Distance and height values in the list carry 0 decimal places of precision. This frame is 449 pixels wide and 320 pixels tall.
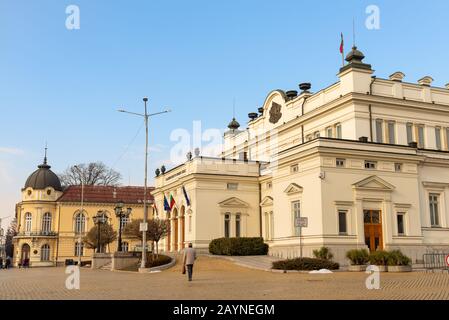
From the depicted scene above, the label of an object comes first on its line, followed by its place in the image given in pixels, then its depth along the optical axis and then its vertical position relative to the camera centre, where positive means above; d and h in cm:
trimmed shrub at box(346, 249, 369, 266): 2970 -111
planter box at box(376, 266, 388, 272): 2810 -165
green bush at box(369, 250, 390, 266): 2850 -113
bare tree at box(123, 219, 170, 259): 4391 +80
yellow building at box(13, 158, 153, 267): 7431 +292
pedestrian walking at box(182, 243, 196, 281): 2267 -84
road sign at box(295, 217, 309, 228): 2962 +88
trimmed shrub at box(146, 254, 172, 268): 3433 -148
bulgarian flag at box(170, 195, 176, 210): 4391 +304
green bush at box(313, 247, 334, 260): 3244 -101
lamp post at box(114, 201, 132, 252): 3866 +205
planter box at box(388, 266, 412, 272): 2791 -166
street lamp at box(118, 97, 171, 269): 3283 +461
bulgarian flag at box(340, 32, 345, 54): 4352 +1569
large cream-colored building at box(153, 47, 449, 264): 3456 +453
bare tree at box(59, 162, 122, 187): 8938 +1075
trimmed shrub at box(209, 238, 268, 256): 4031 -68
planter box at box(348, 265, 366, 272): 2927 -171
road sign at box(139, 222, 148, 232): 3243 +78
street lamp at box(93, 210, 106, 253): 4768 +182
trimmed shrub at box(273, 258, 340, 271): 2877 -146
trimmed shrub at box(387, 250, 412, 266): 2823 -119
